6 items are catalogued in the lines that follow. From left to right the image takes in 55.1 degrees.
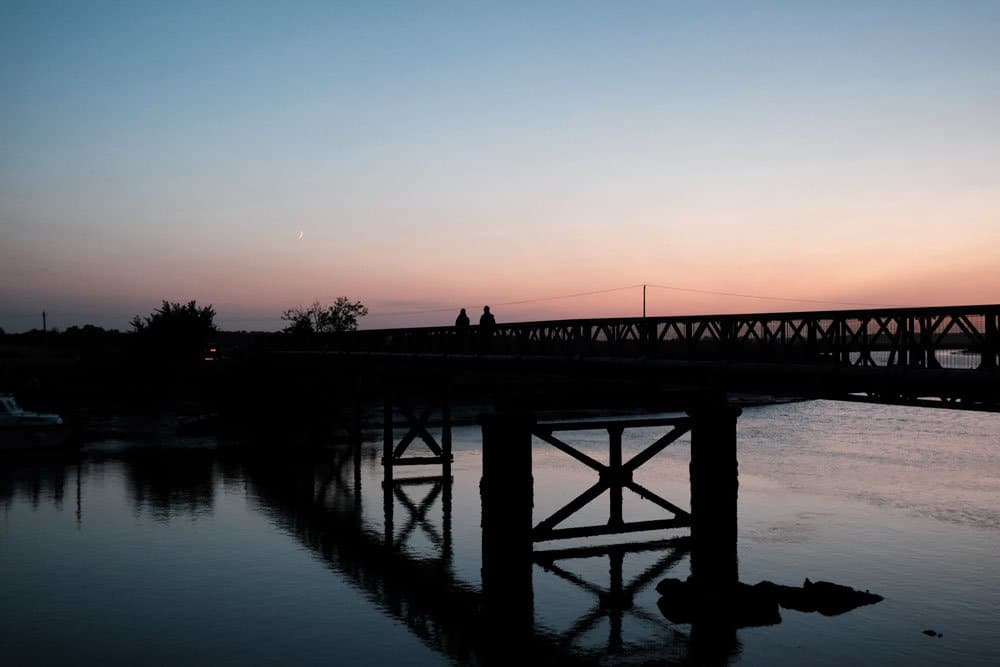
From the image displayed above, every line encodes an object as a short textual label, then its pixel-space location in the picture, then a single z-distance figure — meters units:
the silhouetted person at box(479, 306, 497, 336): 32.41
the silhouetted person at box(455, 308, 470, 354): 34.09
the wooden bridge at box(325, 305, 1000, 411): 16.52
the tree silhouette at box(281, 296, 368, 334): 101.29
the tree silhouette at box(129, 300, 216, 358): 76.38
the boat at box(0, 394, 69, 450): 41.44
